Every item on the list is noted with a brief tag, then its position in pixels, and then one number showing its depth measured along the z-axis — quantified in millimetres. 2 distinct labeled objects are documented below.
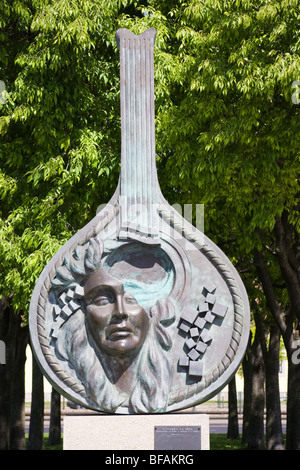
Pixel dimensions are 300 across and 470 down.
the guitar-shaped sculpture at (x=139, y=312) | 9891
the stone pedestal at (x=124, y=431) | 9688
